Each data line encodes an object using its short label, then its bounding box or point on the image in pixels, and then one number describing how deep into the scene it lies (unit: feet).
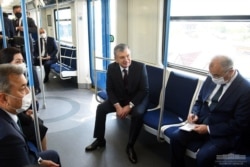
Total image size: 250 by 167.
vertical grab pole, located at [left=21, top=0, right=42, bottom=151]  5.25
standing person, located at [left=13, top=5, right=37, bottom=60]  13.41
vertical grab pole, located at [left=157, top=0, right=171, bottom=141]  6.99
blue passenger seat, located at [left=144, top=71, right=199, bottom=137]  8.20
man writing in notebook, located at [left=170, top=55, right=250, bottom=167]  6.06
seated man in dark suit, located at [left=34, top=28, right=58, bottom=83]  18.33
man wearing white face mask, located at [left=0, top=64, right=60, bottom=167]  3.70
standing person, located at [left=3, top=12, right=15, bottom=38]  13.02
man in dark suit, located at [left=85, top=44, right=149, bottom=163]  8.91
